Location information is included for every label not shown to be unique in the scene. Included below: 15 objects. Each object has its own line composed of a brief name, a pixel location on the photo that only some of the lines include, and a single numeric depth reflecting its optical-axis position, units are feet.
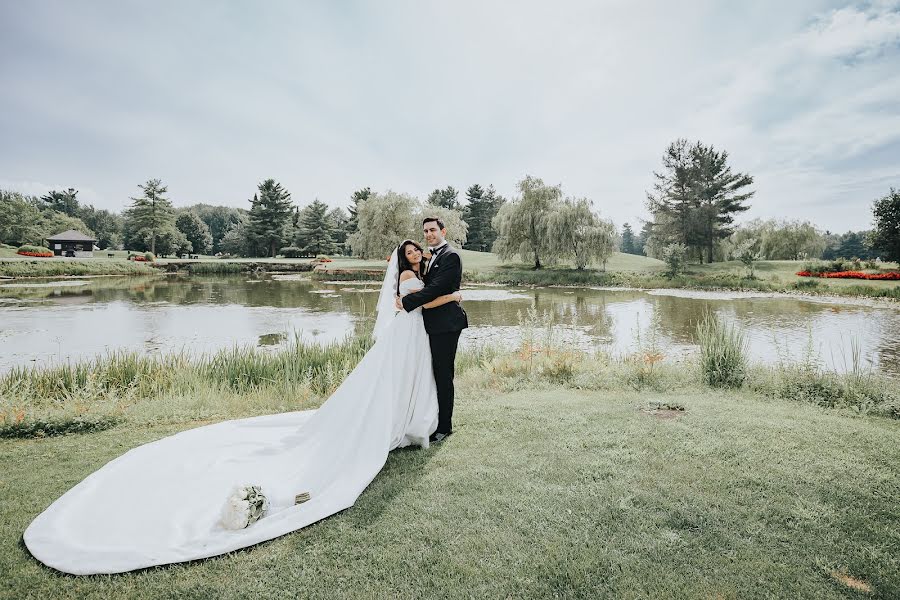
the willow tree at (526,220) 117.08
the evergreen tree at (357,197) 215.84
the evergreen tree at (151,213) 171.01
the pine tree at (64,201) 253.47
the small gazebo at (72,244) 175.01
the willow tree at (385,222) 127.13
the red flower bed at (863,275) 77.87
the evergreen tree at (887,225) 78.48
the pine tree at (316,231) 188.44
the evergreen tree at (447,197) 239.09
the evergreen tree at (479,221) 207.10
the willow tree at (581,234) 102.32
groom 15.33
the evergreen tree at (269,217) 194.70
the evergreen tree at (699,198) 127.34
